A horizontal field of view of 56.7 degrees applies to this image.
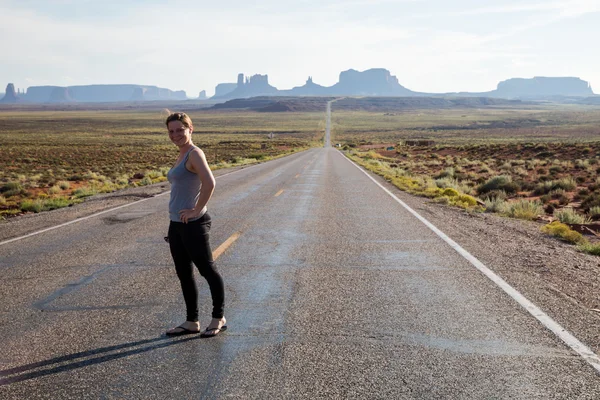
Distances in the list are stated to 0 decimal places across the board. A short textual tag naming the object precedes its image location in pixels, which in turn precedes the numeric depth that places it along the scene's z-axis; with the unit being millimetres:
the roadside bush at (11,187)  21547
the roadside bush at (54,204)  14378
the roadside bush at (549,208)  16219
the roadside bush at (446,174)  28781
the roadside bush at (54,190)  21266
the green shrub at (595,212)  14776
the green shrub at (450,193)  17044
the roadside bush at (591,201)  16834
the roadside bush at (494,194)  20197
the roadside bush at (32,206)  14162
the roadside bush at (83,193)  17719
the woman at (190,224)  4426
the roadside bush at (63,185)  23406
